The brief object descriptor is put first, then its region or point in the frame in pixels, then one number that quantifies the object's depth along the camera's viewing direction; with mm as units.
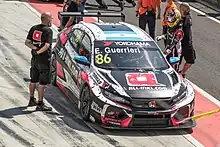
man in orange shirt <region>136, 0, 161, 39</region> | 18422
